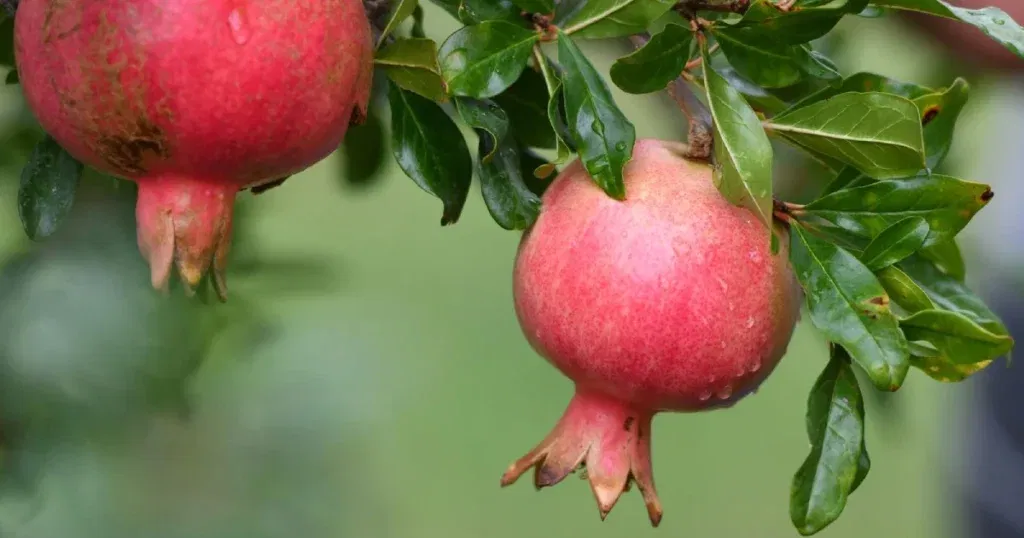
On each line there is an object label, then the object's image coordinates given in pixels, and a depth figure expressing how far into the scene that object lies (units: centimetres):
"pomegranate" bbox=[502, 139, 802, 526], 236
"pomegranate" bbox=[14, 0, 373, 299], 232
